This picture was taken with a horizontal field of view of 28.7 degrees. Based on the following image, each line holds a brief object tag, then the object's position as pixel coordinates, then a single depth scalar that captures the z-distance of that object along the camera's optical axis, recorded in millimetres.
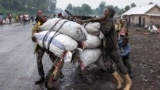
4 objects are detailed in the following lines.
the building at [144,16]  38094
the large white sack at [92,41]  6958
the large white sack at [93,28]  6995
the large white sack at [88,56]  6773
